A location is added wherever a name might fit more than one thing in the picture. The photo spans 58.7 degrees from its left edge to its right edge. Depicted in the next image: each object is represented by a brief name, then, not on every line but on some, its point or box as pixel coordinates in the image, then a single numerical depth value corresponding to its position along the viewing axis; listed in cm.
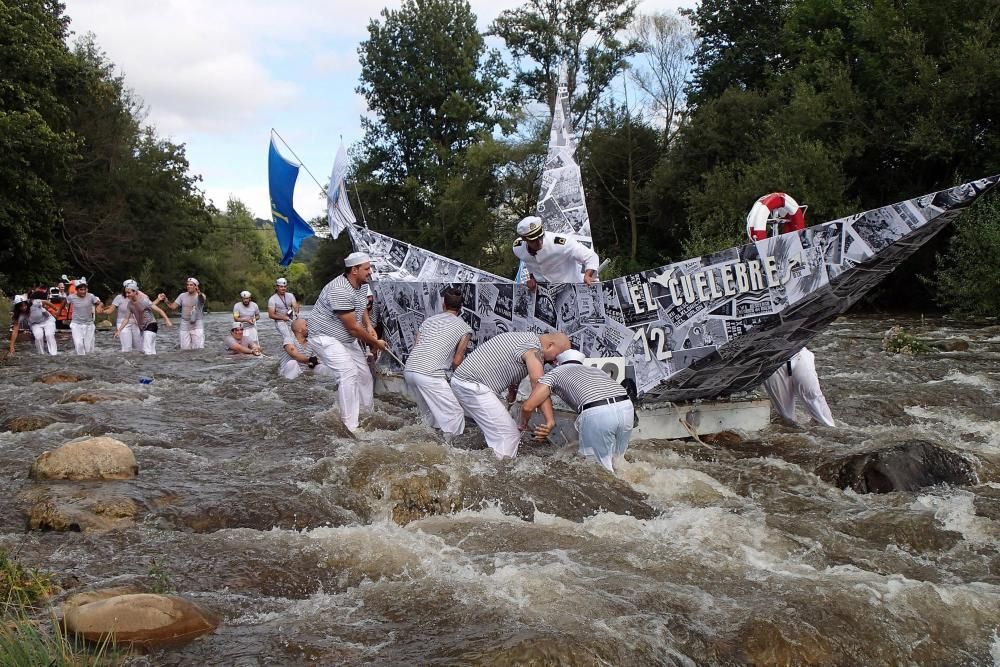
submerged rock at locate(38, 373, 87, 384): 1577
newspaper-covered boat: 767
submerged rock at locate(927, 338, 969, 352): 1781
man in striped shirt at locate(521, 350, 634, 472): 797
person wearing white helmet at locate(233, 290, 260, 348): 2000
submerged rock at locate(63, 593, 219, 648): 472
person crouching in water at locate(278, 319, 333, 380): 1270
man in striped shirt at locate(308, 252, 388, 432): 1019
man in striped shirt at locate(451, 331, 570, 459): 873
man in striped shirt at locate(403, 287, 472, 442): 932
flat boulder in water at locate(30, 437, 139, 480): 799
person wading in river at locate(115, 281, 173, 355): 2056
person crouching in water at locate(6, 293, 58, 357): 2152
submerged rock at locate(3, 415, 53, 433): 1053
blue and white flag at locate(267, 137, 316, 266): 1391
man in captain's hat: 1052
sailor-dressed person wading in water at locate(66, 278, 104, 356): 2102
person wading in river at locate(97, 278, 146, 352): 2083
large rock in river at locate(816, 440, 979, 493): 812
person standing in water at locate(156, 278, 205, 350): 2158
